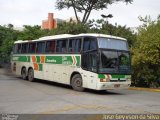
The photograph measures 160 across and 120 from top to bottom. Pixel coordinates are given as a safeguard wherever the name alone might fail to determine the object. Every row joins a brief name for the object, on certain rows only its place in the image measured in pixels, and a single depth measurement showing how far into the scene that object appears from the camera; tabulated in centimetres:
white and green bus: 1056
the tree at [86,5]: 2620
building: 4851
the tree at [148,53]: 1351
